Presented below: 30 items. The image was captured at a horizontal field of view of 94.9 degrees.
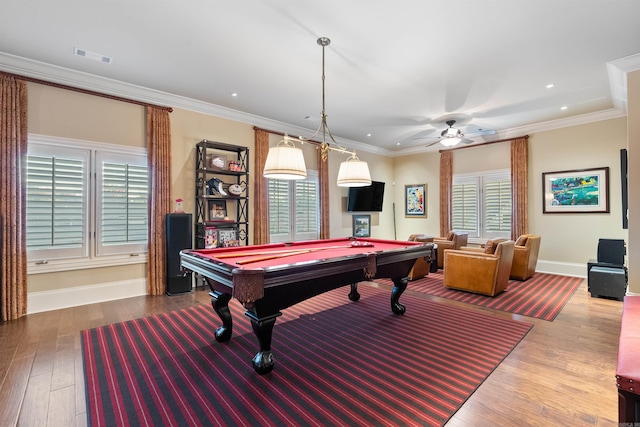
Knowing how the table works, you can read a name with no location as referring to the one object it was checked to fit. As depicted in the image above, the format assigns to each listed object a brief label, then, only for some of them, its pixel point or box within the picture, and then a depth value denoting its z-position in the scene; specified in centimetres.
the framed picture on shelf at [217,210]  530
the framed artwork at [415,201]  835
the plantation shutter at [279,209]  617
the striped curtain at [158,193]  464
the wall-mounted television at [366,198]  775
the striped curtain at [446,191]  768
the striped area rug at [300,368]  193
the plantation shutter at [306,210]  666
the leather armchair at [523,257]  544
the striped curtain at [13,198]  355
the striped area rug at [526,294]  395
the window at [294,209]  622
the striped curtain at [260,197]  579
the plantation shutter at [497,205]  677
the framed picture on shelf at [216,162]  519
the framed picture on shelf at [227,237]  530
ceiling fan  567
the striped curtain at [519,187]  642
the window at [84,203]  386
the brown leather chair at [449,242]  614
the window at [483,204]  681
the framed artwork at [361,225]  804
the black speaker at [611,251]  491
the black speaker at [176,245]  463
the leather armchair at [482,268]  440
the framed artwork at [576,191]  565
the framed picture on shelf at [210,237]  508
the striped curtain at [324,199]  701
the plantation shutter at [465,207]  726
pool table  222
